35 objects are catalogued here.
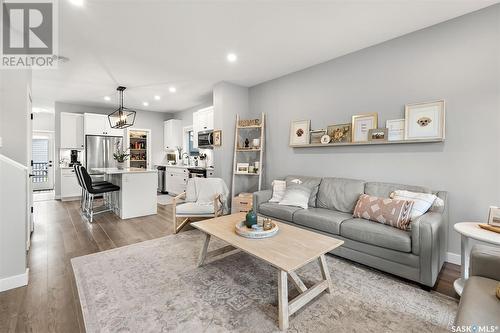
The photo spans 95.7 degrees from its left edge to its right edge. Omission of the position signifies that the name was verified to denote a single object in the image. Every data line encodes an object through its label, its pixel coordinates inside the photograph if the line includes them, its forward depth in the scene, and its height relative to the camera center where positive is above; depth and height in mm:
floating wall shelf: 2686 +284
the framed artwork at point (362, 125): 3148 +547
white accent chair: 3486 -675
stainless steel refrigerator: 6438 +283
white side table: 1751 -570
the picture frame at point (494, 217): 1925 -444
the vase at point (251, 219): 2275 -574
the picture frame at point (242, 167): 4709 -108
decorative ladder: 4531 +268
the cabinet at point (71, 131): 6244 +823
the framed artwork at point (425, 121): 2592 +516
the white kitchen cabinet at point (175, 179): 6242 -537
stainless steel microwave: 5629 +576
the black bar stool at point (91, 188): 4145 -528
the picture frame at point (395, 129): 2857 +441
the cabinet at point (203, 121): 5673 +1069
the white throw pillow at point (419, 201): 2336 -394
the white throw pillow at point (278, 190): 3656 -464
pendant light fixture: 4789 +975
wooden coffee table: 1617 -718
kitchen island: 4336 -662
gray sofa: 2055 -714
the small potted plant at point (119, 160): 5092 +9
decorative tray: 2098 -659
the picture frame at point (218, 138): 4695 +498
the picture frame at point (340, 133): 3422 +472
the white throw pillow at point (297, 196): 3307 -504
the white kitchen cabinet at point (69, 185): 6160 -697
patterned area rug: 1640 -1168
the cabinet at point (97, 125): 6395 +1016
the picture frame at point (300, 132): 3943 +546
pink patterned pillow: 2346 -518
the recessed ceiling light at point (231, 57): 3457 +1638
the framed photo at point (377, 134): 2991 +394
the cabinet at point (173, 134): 7539 +920
